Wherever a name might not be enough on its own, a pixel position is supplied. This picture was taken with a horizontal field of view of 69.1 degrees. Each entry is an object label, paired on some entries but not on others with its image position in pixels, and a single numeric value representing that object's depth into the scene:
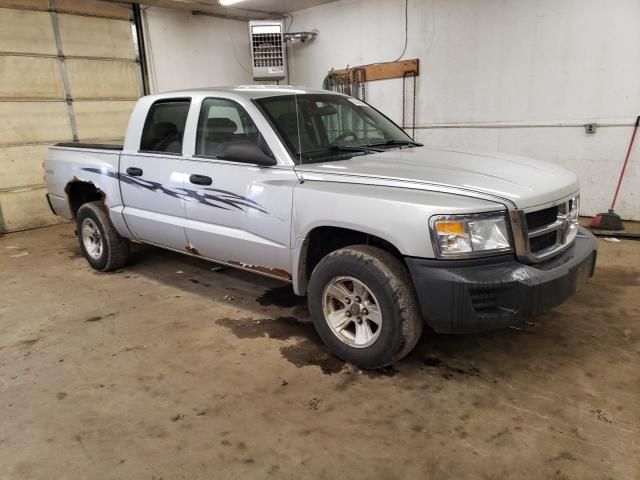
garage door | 7.03
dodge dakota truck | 2.41
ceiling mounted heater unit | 8.67
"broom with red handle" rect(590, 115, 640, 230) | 5.95
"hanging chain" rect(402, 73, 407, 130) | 7.98
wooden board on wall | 7.78
